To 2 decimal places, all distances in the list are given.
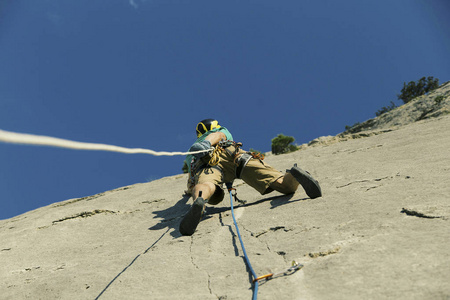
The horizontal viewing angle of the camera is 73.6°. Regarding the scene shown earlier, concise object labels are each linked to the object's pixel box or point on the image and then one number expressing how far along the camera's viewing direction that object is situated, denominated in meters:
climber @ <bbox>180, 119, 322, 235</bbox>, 3.11
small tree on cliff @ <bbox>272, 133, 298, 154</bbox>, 16.78
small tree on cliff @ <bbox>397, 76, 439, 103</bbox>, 22.64
